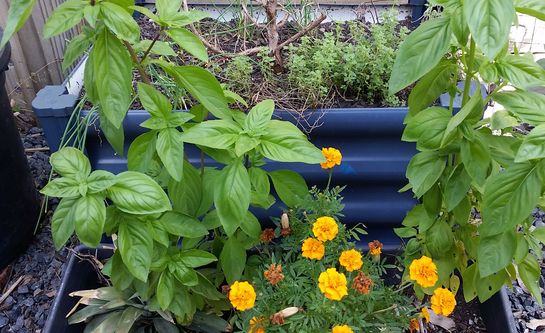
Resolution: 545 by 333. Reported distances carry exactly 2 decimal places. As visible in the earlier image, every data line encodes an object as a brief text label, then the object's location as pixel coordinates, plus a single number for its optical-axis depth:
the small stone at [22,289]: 2.18
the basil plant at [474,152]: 1.25
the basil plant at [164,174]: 1.30
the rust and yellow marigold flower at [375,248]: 1.56
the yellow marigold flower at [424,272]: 1.41
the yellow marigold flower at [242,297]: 1.39
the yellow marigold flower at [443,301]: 1.41
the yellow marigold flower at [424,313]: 1.50
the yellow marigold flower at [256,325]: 1.48
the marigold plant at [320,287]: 1.44
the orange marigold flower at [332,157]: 1.60
